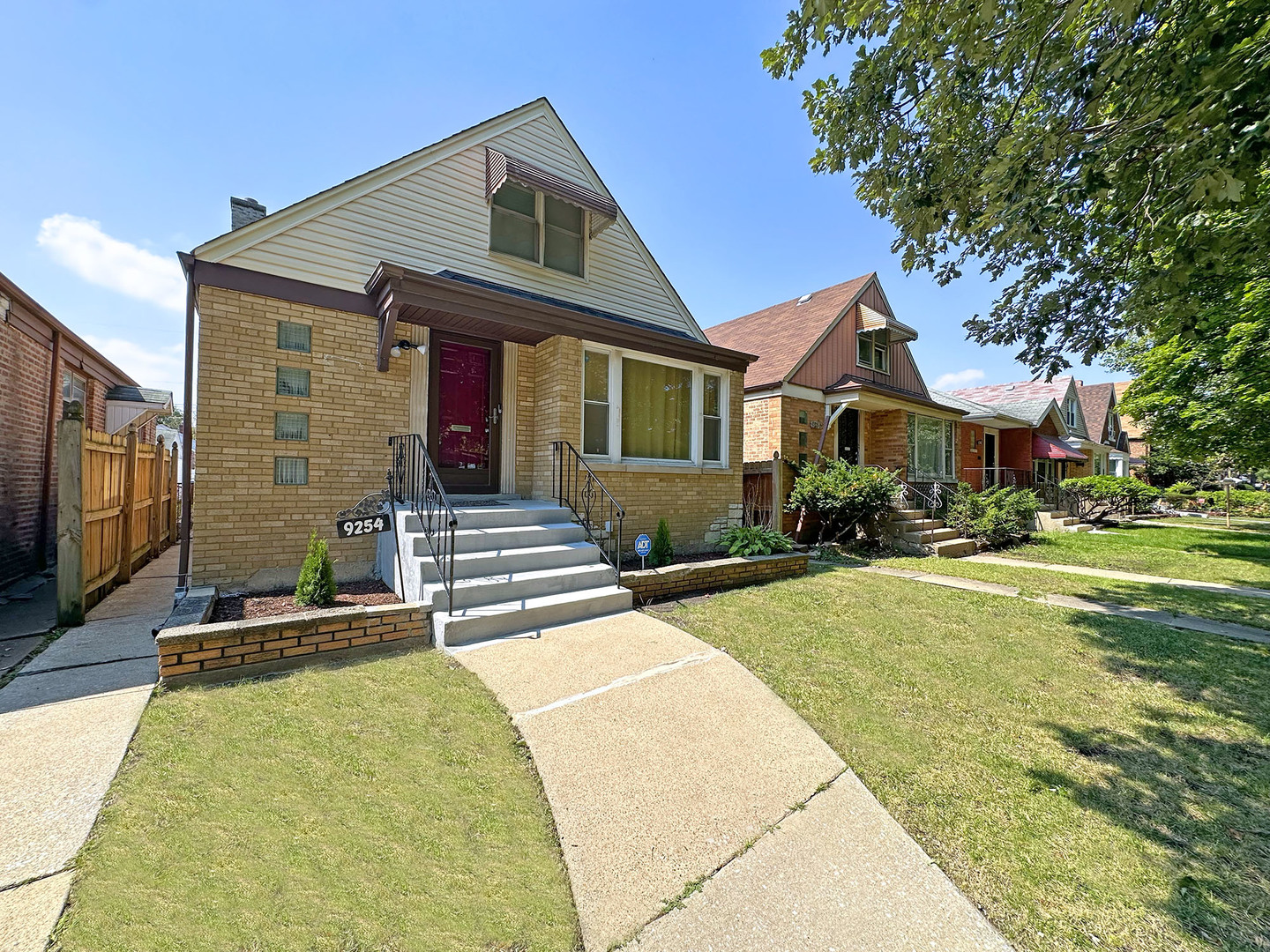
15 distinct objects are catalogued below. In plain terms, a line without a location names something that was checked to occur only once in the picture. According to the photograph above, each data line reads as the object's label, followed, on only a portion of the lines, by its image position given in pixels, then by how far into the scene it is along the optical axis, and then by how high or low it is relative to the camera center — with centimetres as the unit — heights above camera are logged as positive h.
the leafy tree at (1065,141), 335 +275
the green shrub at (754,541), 802 -95
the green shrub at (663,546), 734 -92
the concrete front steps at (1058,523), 1702 -128
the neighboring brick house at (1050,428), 2097 +264
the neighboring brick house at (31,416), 700 +94
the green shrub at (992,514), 1204 -71
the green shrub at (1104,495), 1822 -33
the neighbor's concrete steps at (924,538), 1106 -121
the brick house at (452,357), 584 +175
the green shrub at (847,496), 1062 -28
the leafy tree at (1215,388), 978 +228
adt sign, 683 -86
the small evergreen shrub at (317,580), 488 -97
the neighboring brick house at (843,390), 1270 +239
